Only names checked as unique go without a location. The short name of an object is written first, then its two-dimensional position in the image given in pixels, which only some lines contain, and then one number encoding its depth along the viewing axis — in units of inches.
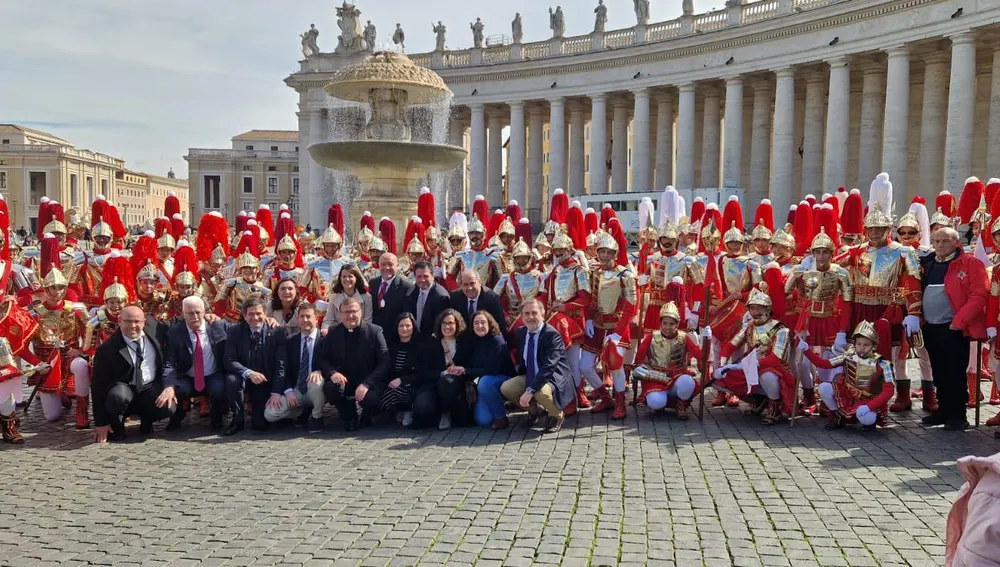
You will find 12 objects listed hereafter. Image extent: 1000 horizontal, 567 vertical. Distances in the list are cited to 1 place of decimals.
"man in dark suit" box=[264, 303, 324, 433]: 350.9
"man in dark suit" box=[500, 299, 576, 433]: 345.7
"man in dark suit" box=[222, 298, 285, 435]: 353.4
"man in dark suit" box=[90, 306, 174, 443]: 333.7
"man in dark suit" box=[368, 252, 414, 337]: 399.2
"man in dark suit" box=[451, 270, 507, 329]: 385.1
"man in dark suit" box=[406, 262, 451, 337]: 388.5
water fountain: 657.0
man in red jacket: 342.6
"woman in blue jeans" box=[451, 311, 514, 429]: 358.0
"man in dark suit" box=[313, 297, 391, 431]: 358.0
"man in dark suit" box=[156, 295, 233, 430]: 353.1
